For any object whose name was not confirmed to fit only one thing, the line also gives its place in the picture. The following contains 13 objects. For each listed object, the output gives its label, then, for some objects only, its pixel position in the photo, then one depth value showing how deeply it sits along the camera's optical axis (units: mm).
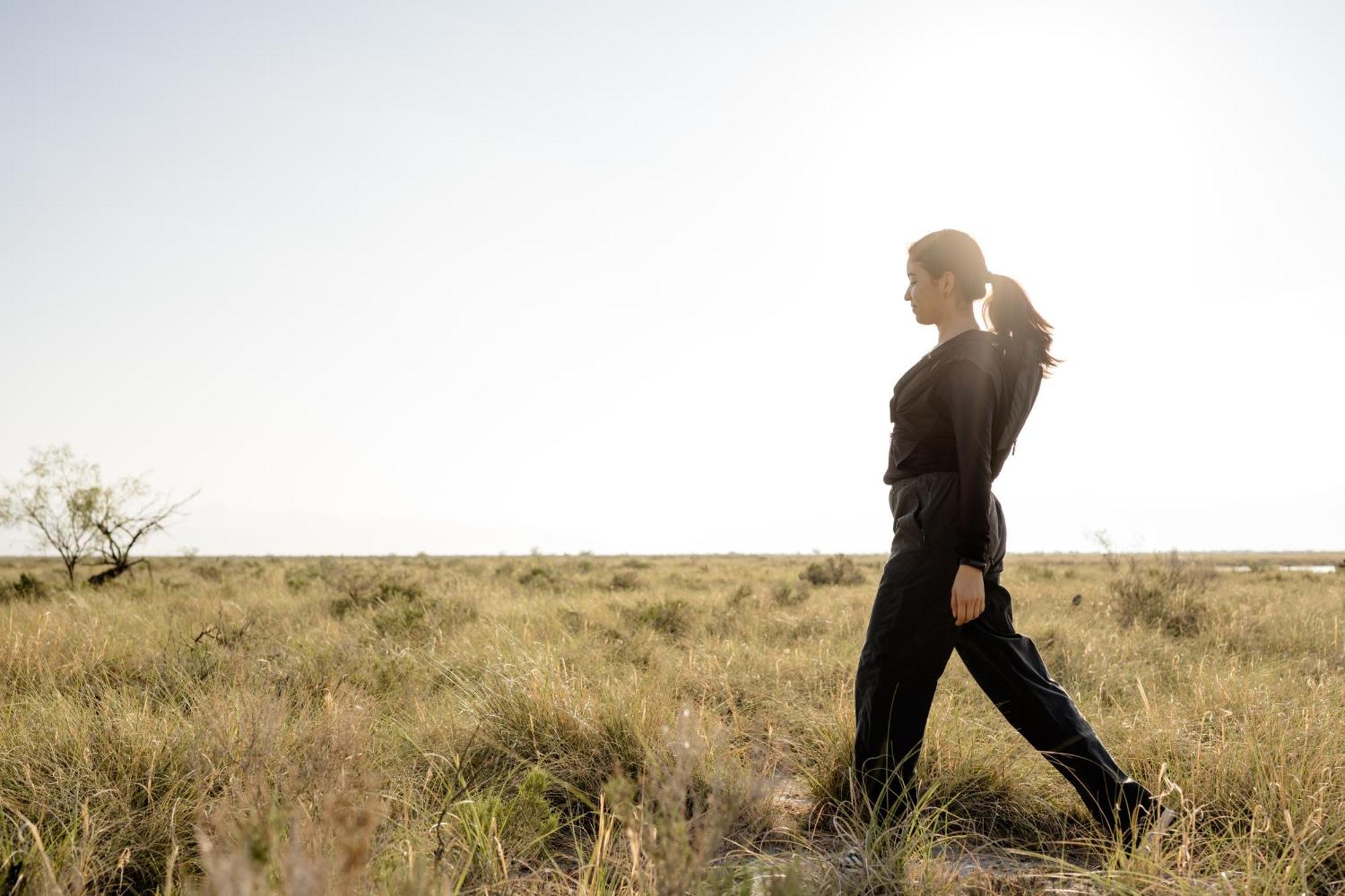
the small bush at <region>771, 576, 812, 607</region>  10971
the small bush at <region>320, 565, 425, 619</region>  9289
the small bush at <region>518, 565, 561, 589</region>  13789
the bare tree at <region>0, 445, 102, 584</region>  18609
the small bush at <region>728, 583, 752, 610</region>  10203
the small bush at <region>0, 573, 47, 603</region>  10992
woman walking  2529
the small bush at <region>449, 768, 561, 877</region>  2479
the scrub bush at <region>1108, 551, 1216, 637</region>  8164
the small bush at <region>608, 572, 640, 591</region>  14436
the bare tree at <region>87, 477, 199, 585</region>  15312
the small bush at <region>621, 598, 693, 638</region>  7973
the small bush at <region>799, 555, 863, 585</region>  15500
